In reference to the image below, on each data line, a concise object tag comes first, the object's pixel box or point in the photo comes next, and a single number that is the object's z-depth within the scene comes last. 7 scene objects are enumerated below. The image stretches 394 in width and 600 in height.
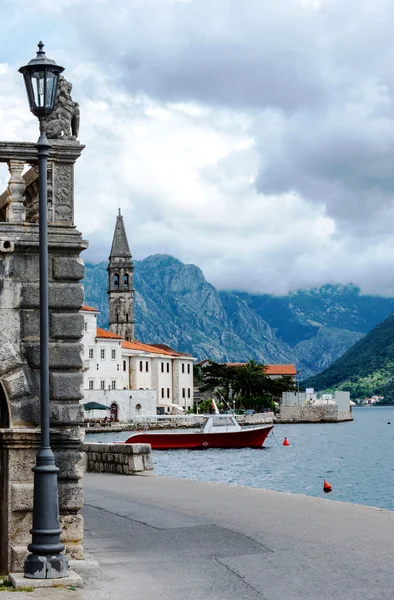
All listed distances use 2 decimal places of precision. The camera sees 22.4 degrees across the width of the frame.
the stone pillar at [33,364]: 11.23
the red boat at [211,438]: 76.56
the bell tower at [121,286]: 165.75
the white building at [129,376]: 123.56
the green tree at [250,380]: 149.38
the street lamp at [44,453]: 10.21
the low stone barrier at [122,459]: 26.47
